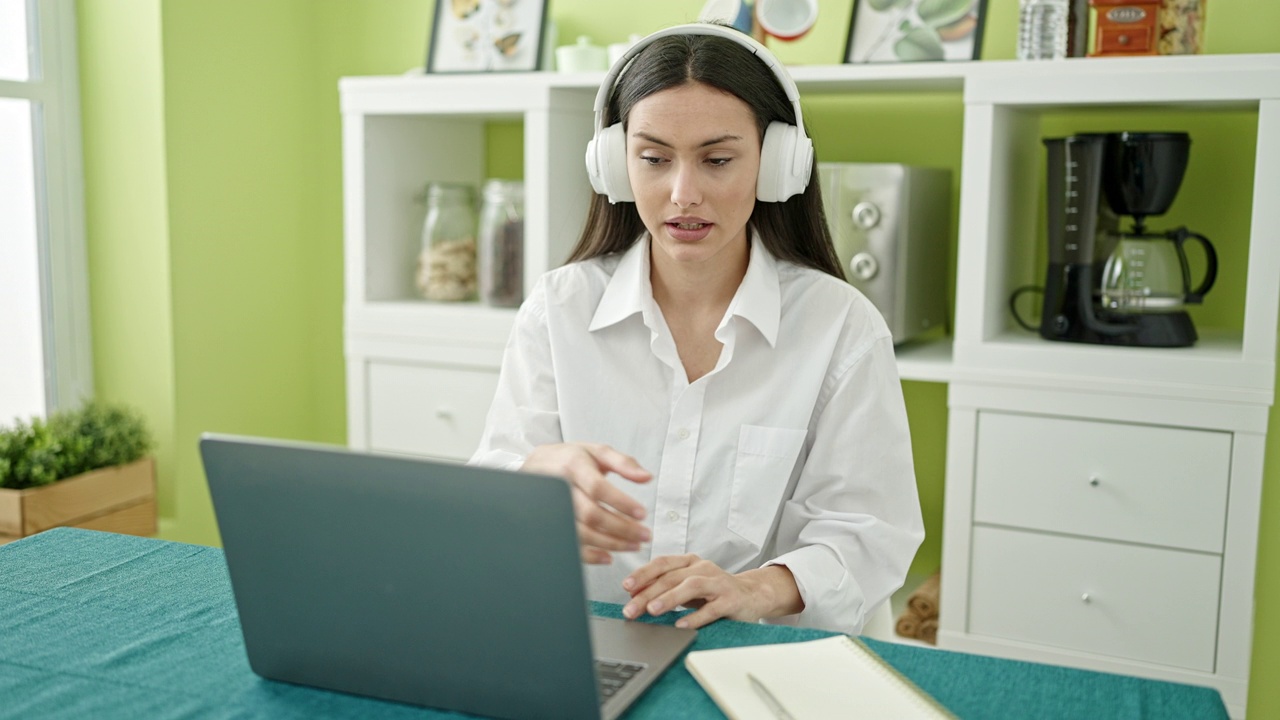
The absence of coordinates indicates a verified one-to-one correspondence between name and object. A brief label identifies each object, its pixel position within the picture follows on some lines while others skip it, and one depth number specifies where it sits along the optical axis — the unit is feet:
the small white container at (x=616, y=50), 8.10
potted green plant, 7.51
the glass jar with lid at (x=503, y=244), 8.50
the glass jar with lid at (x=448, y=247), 8.80
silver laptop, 2.67
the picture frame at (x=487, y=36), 8.46
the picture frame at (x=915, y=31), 7.14
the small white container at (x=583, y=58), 8.16
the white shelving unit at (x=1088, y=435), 6.40
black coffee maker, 6.72
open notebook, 2.96
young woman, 4.62
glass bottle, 6.77
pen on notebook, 2.93
